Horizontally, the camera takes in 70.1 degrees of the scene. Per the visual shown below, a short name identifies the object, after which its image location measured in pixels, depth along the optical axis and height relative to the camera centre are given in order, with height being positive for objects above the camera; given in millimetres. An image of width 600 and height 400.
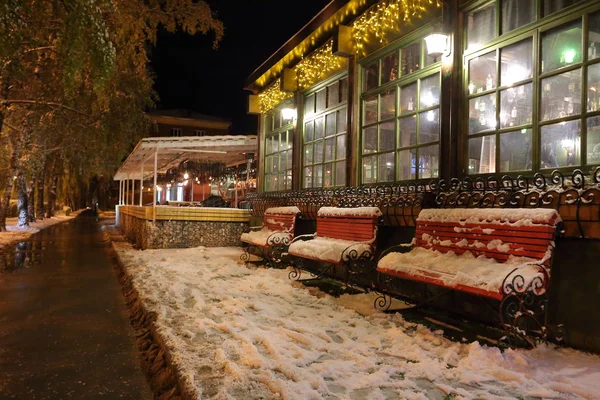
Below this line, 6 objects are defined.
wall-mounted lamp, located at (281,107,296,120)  11500 +2481
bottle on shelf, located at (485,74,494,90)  5848 +1676
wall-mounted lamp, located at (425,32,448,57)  6293 +2365
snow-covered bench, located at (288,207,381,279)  6395 -637
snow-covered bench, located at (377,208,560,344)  3982 -572
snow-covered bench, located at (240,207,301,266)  8914 -731
